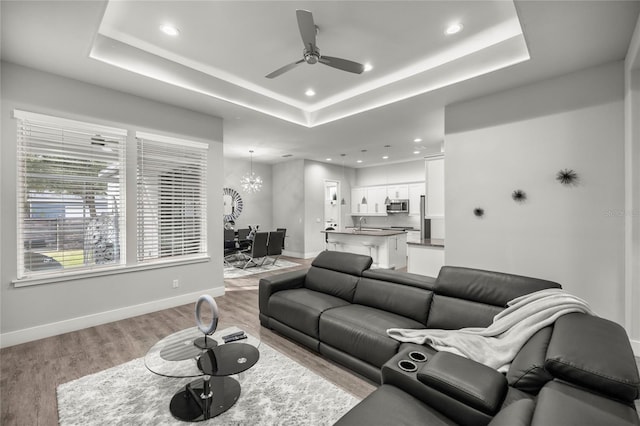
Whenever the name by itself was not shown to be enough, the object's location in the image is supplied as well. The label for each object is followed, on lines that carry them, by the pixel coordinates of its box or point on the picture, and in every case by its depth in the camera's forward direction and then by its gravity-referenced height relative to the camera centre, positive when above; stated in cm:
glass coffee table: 184 -102
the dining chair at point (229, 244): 697 -78
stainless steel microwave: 873 +19
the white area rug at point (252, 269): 629 -137
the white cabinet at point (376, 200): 934 +41
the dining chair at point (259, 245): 656 -79
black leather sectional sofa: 106 -82
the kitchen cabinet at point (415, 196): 855 +50
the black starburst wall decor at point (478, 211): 383 +0
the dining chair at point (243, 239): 717 -71
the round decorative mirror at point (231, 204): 826 +25
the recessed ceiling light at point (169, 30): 278 +185
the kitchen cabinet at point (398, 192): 887 +66
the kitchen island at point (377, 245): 632 -77
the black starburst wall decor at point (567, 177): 318 +40
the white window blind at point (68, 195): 304 +21
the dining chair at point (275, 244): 696 -79
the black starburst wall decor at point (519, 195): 350 +21
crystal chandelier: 738 +80
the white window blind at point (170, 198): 388 +22
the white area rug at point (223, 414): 188 -138
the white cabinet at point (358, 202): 979 +37
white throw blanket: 170 -80
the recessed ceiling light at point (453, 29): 278 +186
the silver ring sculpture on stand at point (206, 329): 202 -88
